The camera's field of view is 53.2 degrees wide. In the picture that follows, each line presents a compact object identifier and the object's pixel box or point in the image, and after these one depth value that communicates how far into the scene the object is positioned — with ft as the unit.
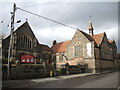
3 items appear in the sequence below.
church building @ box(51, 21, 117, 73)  109.70
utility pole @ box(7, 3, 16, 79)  49.74
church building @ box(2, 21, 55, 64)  92.84
